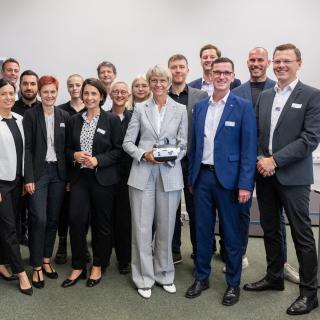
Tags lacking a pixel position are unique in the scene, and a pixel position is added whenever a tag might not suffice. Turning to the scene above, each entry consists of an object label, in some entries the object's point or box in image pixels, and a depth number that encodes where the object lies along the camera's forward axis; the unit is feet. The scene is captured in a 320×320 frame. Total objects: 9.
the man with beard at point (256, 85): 9.77
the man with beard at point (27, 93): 10.32
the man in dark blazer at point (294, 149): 7.71
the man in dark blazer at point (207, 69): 11.41
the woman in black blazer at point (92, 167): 8.78
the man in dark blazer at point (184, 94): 9.82
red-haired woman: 8.87
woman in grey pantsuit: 8.40
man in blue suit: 7.94
